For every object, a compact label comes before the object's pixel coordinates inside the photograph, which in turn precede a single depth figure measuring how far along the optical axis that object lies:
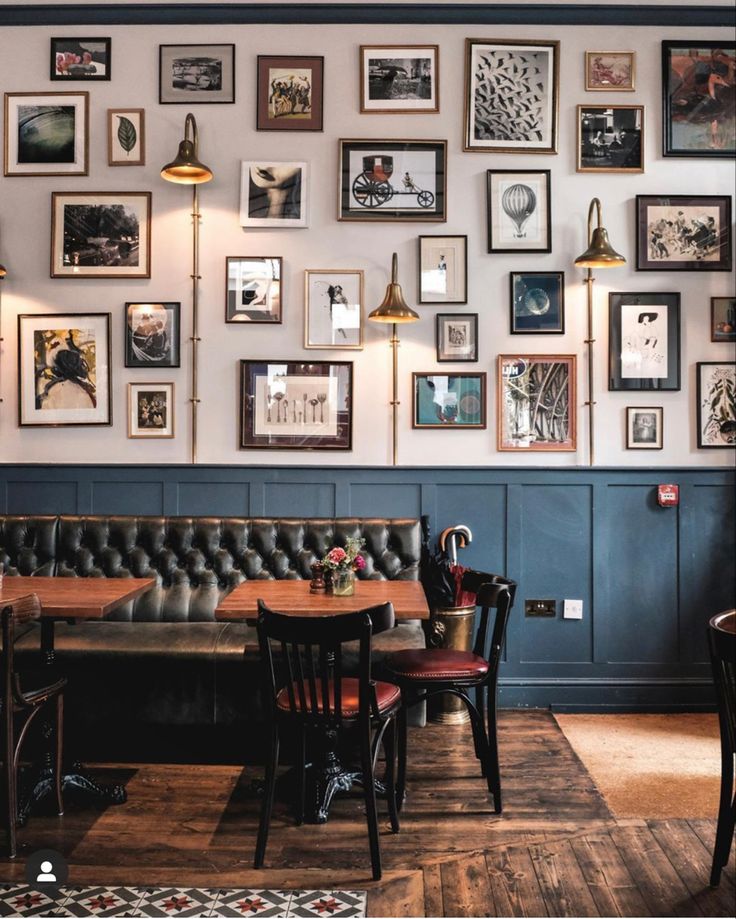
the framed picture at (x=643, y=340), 5.23
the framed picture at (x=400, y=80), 5.24
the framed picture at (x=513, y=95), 5.24
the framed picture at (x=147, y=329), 5.27
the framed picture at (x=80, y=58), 5.28
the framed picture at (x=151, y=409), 5.27
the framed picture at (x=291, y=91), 5.24
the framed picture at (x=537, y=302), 5.23
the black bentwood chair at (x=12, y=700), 3.06
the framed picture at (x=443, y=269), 5.24
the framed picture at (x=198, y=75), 5.25
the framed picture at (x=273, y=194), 5.25
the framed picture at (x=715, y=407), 5.23
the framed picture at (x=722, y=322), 5.25
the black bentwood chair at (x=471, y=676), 3.58
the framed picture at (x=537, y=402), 5.23
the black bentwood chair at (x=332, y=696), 2.92
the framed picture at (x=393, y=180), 5.25
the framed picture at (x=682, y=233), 5.24
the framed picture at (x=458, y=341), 5.24
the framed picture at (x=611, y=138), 5.25
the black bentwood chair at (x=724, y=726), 2.75
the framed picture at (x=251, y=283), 5.26
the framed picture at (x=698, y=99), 5.25
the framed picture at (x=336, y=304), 5.25
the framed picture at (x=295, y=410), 5.25
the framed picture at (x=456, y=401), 5.25
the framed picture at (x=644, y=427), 5.23
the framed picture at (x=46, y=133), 5.28
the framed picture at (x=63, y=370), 5.29
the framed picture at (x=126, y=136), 5.27
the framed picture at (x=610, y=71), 5.25
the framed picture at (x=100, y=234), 5.27
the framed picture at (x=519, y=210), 5.23
